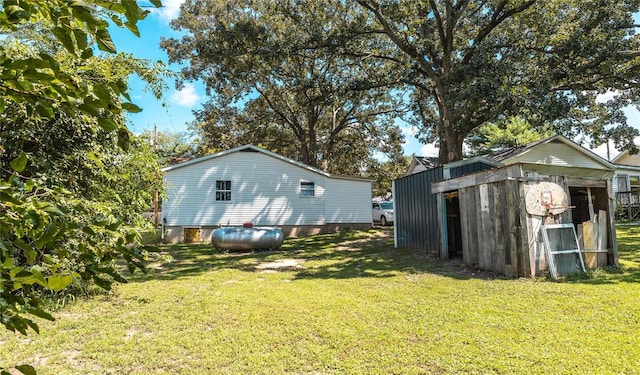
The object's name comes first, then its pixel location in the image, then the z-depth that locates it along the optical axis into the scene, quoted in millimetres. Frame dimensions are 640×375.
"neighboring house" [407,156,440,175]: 29266
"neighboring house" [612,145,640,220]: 19047
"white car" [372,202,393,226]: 23141
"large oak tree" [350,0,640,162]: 9906
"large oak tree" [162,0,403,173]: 12852
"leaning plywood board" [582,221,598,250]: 7195
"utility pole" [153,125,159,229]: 19514
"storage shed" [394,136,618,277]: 6699
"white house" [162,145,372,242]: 16328
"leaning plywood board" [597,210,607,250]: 7348
